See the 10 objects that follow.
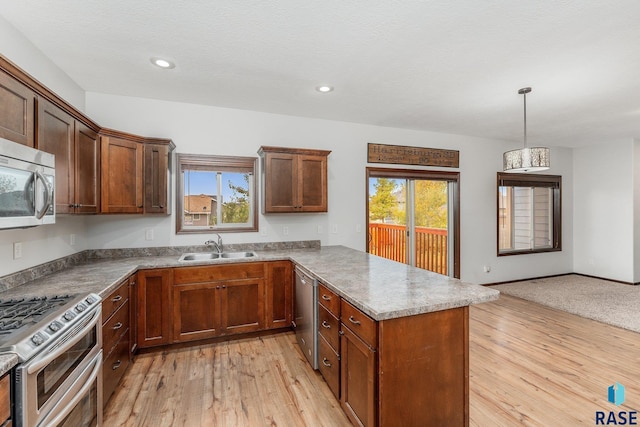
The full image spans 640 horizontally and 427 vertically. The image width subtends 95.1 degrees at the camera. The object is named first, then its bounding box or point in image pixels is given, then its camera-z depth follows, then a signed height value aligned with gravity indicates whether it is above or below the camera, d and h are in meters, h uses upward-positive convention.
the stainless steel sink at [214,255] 3.30 -0.49
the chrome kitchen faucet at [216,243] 3.43 -0.35
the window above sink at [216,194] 3.44 +0.24
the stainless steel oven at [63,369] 1.16 -0.74
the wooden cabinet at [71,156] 1.90 +0.44
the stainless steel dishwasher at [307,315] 2.41 -0.91
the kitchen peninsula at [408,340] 1.54 -0.70
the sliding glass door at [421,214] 4.66 -0.01
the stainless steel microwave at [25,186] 1.45 +0.15
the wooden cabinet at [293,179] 3.42 +0.40
